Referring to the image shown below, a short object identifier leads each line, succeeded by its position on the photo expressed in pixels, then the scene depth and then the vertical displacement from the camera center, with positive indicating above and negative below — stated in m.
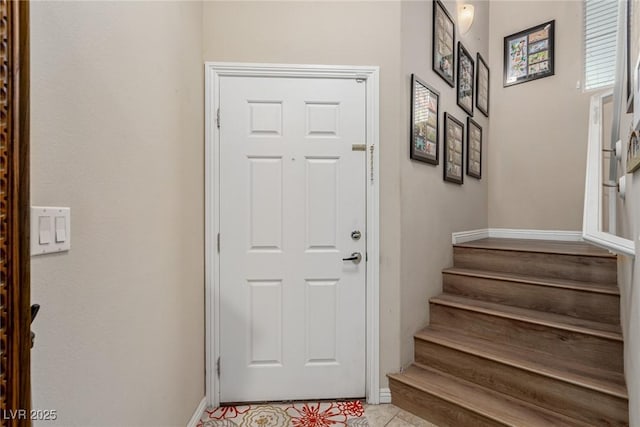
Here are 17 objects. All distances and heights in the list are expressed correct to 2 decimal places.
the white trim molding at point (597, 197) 1.09 +0.08
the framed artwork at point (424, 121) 2.06 +0.66
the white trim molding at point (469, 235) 2.73 -0.22
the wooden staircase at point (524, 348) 1.55 -0.82
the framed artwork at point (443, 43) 2.33 +1.38
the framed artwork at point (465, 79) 2.80 +1.28
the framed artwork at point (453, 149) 2.54 +0.57
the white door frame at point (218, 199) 1.86 +0.08
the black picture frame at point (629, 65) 1.26 +0.67
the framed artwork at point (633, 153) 0.99 +0.22
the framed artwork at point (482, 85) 3.24 +1.41
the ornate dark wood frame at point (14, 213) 0.60 +0.00
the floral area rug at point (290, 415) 1.73 -1.19
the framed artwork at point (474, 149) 3.01 +0.67
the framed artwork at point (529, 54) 3.23 +1.74
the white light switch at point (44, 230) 0.76 -0.05
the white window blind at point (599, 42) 2.92 +1.69
